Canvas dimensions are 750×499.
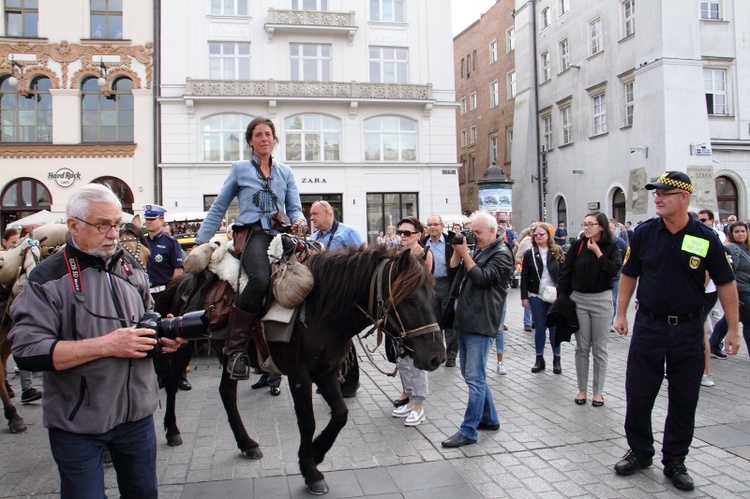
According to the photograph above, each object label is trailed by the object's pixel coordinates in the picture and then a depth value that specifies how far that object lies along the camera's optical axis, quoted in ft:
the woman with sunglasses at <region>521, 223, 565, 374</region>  25.57
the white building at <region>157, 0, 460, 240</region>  85.35
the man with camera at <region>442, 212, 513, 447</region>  16.24
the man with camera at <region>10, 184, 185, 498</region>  7.90
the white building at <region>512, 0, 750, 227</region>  77.66
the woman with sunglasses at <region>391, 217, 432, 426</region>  18.51
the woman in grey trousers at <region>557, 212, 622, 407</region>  20.35
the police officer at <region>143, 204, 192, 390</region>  24.64
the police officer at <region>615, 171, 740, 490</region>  14.02
